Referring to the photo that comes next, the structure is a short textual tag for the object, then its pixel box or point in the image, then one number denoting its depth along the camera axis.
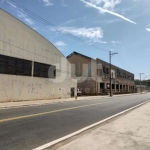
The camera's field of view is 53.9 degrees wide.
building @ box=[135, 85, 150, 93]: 102.89
